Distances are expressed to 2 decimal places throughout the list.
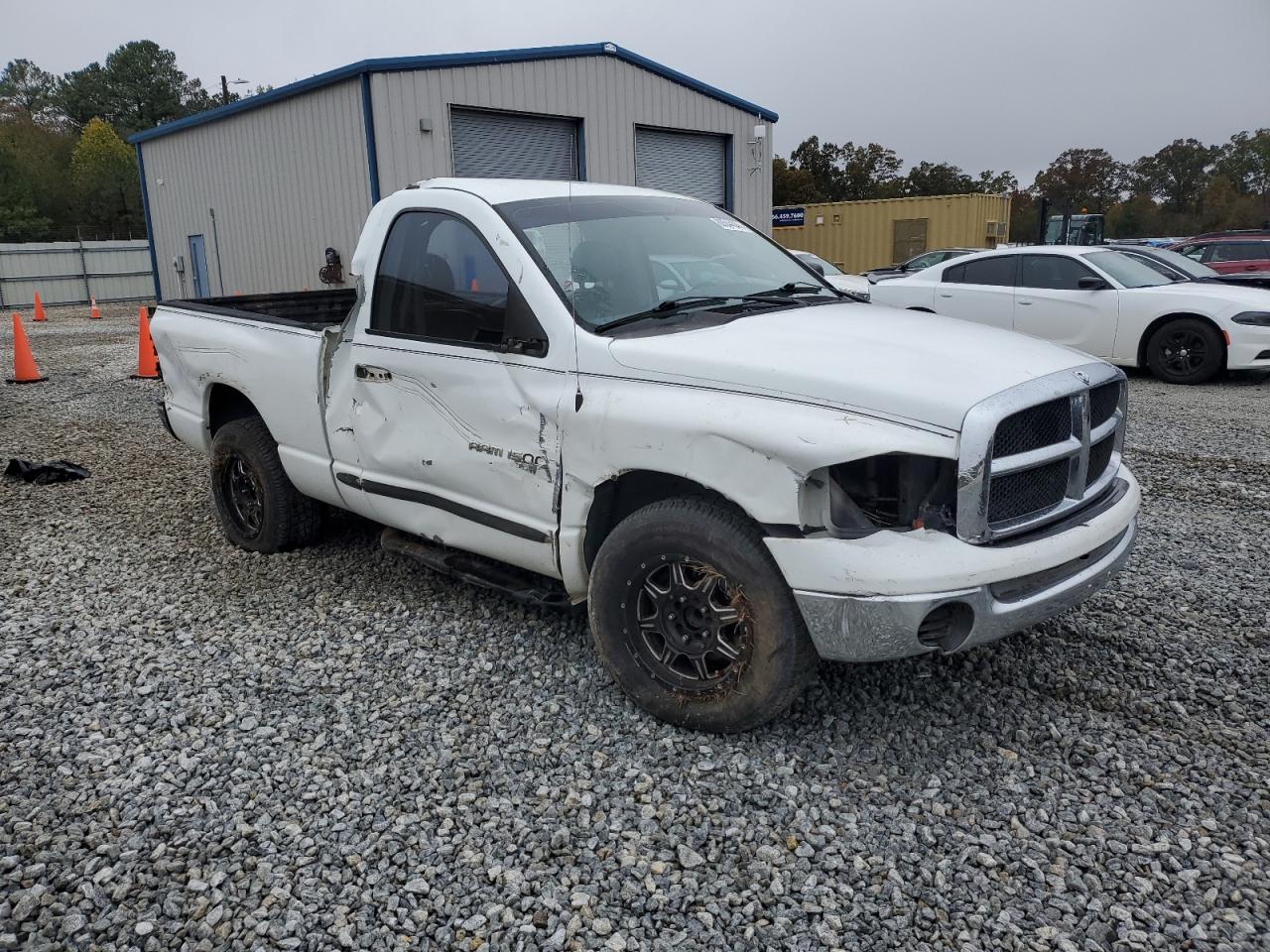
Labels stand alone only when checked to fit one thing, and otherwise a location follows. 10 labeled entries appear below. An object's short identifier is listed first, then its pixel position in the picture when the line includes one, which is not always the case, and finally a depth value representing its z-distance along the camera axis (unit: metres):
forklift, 31.02
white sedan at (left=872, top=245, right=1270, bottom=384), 10.22
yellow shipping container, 30.36
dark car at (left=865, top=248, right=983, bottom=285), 21.64
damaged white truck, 2.85
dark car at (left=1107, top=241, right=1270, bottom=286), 11.64
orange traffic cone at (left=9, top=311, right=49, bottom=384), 12.27
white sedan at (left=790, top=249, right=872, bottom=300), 13.18
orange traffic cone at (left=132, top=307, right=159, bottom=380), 12.43
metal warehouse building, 13.62
